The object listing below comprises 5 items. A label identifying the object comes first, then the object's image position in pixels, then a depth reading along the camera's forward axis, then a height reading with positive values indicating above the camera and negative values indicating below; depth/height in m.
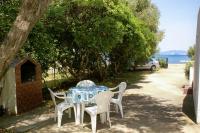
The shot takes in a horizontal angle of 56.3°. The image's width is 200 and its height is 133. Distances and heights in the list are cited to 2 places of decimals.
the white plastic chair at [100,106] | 5.44 -1.25
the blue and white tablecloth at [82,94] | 6.00 -0.97
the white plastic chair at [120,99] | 6.49 -1.23
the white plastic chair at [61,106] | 5.92 -1.36
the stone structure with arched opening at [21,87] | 7.03 -0.86
